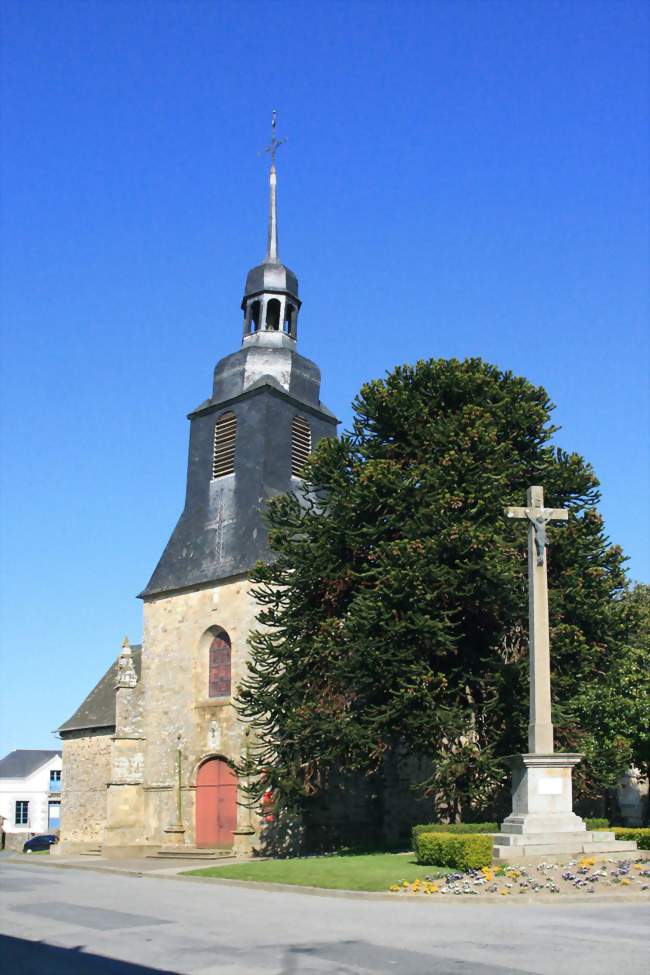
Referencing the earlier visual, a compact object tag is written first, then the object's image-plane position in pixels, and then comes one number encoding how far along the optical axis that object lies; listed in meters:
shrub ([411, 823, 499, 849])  19.91
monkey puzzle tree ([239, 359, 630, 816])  21.61
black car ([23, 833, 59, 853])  43.25
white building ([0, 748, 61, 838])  71.19
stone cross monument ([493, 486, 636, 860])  16.66
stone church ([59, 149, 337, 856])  30.25
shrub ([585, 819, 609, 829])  19.94
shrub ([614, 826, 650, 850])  19.27
